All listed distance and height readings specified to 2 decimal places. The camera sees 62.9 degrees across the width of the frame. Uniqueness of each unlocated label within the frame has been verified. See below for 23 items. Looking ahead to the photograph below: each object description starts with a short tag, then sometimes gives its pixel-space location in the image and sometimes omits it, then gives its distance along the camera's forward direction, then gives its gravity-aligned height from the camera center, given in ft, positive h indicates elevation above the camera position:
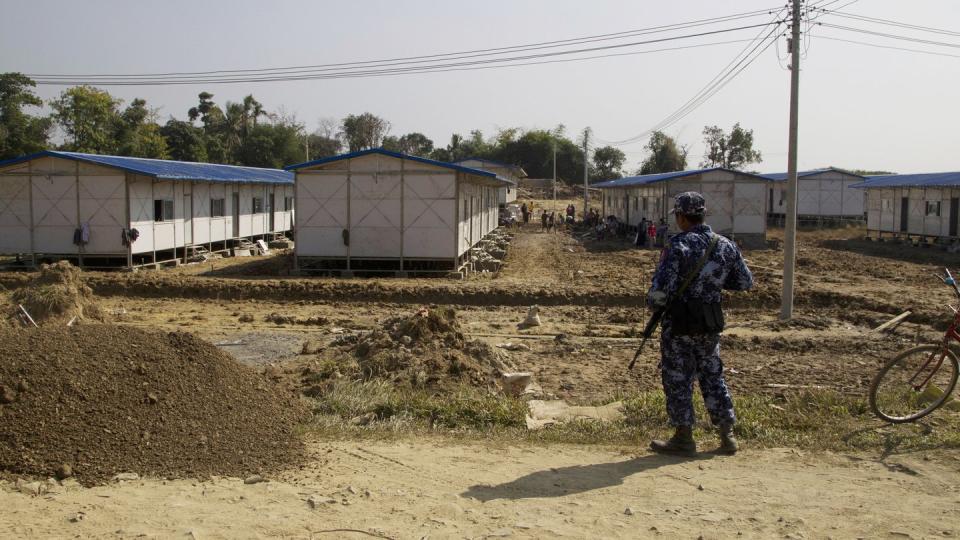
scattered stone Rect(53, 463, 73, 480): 16.25 -5.05
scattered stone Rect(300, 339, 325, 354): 35.53 -5.44
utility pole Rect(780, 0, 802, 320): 43.80 +3.77
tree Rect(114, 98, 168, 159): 156.97 +19.05
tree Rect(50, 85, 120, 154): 153.17 +21.38
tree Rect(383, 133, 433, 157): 268.62 +30.75
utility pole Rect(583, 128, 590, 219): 172.33 +20.26
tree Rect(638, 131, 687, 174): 244.42 +24.89
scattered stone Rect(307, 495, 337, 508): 15.28 -5.30
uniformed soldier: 18.29 -1.94
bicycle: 21.95 -4.15
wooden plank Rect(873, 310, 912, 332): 42.72 -4.79
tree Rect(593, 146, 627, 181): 261.65 +23.68
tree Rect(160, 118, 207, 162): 172.96 +19.23
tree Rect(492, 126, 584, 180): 249.55 +25.07
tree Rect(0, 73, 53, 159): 132.36 +18.43
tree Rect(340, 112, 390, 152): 261.65 +34.27
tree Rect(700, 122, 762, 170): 238.48 +26.47
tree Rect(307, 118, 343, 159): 245.45 +28.06
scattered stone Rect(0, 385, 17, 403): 17.83 -3.82
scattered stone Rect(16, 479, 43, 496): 15.56 -5.19
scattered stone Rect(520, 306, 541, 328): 45.32 -5.00
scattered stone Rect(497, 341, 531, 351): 38.03 -5.54
